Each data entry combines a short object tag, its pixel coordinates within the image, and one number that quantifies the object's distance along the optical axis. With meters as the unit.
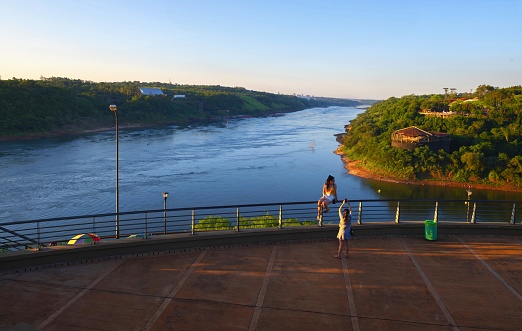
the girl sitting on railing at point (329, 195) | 9.19
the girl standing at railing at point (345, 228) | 9.07
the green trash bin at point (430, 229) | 10.61
